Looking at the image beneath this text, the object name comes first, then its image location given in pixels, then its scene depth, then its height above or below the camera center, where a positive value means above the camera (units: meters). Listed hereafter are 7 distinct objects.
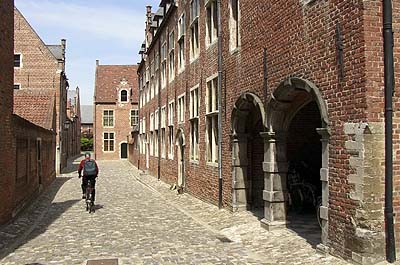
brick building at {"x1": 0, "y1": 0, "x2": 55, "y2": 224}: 11.10 -0.17
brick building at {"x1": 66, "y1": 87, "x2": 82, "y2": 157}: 63.78 +3.18
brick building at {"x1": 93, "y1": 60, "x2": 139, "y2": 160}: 58.09 +3.35
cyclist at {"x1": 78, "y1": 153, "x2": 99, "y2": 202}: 14.63 -0.90
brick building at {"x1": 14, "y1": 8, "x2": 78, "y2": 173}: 35.47 +6.40
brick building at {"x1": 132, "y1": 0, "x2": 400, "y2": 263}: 6.53 +0.70
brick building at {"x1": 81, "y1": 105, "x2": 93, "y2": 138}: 93.62 +4.89
